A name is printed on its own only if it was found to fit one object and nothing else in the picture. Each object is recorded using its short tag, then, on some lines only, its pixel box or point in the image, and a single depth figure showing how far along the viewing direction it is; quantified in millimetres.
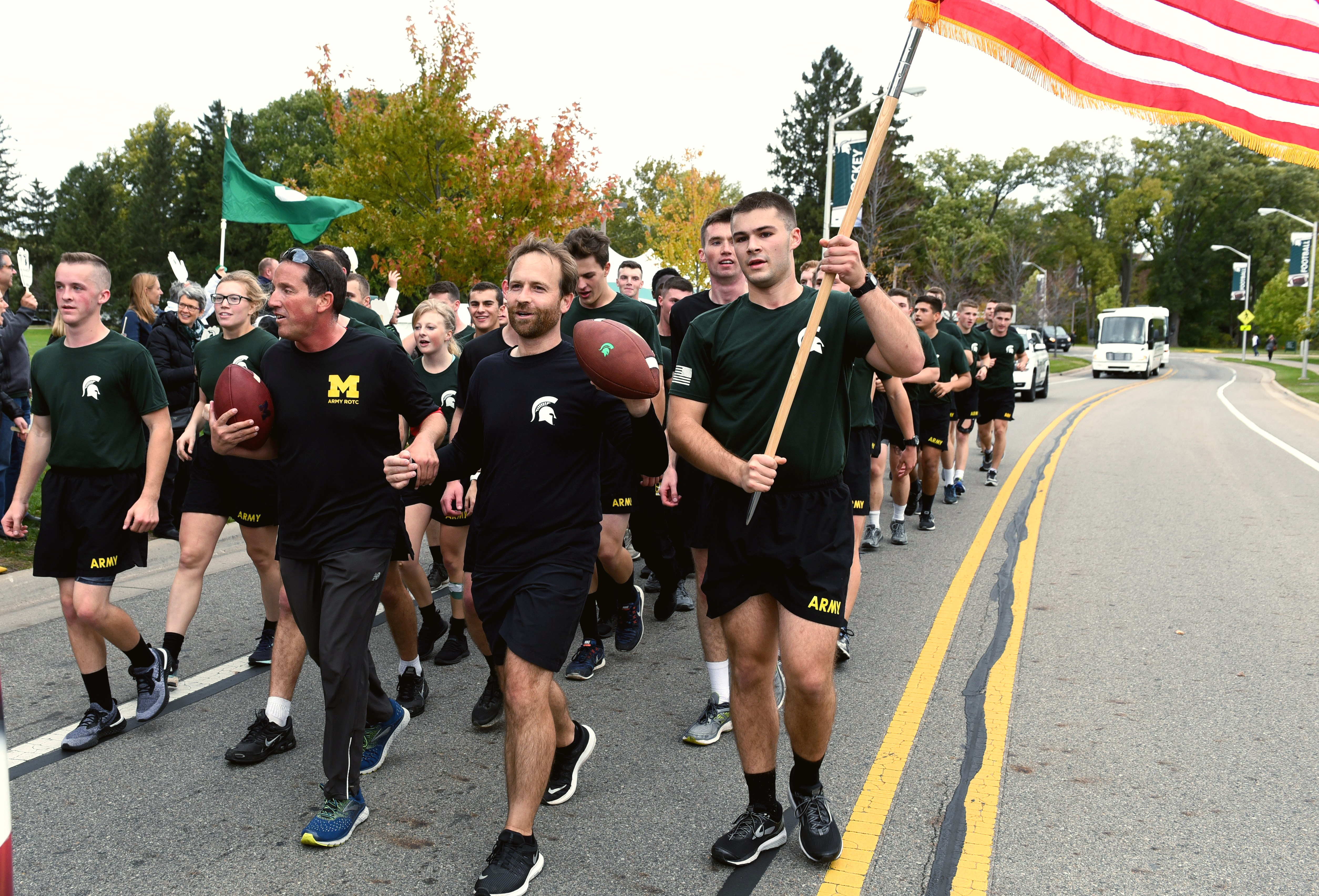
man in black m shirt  3584
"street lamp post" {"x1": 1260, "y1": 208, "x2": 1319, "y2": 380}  35750
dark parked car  56594
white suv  25297
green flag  11883
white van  40031
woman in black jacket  7473
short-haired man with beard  3336
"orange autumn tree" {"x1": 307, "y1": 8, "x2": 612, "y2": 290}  17438
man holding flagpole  3326
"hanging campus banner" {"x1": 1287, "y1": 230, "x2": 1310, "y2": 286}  38375
